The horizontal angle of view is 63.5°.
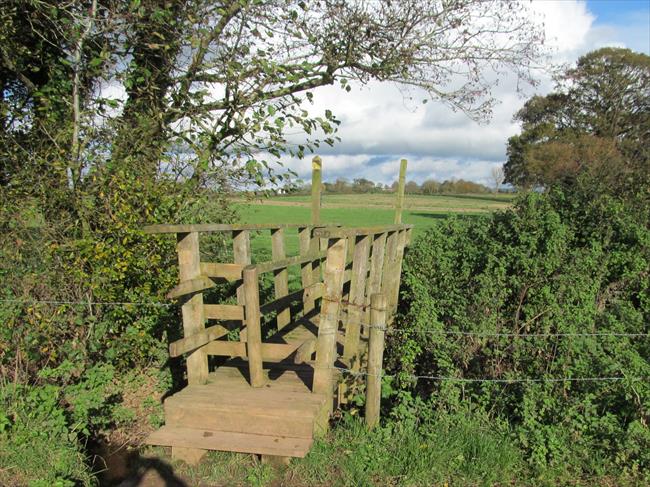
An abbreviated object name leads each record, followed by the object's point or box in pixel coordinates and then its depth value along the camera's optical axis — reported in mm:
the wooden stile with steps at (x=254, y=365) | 4336
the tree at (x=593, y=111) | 36500
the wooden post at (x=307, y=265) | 7406
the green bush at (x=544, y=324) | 4406
